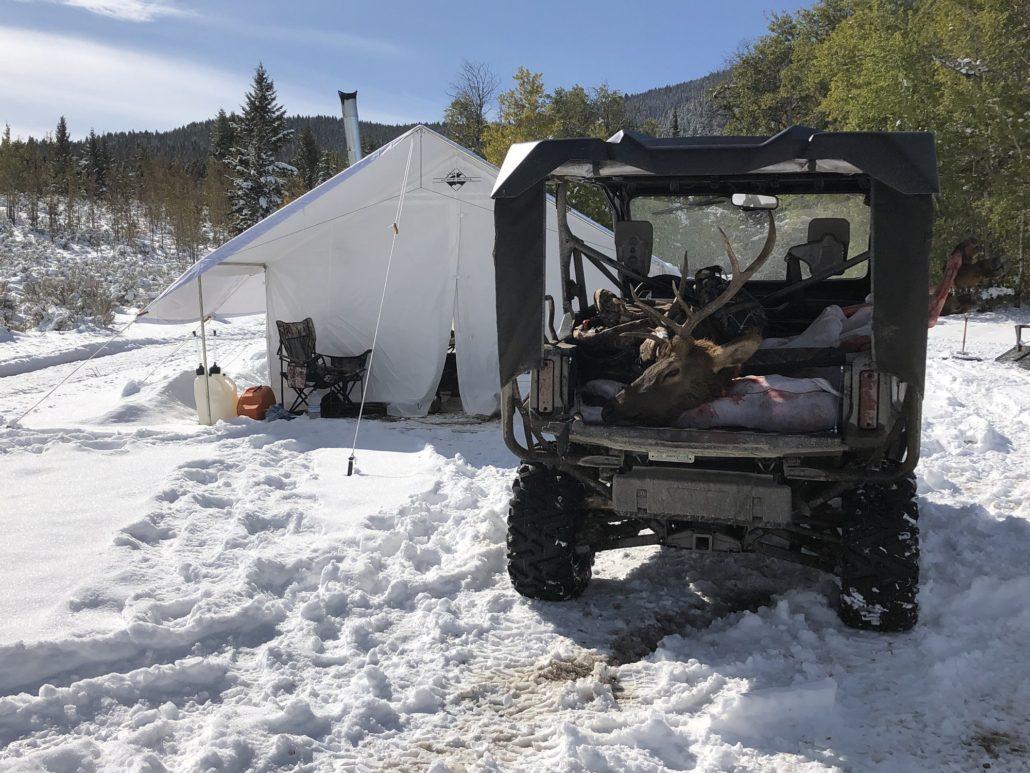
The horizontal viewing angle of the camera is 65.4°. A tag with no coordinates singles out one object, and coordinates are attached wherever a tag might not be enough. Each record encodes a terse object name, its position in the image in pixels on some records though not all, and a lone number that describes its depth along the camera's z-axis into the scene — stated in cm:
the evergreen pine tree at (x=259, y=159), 4262
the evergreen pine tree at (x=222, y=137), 5606
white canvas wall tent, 1023
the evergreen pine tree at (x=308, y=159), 5538
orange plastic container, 969
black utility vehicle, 332
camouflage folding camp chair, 1015
